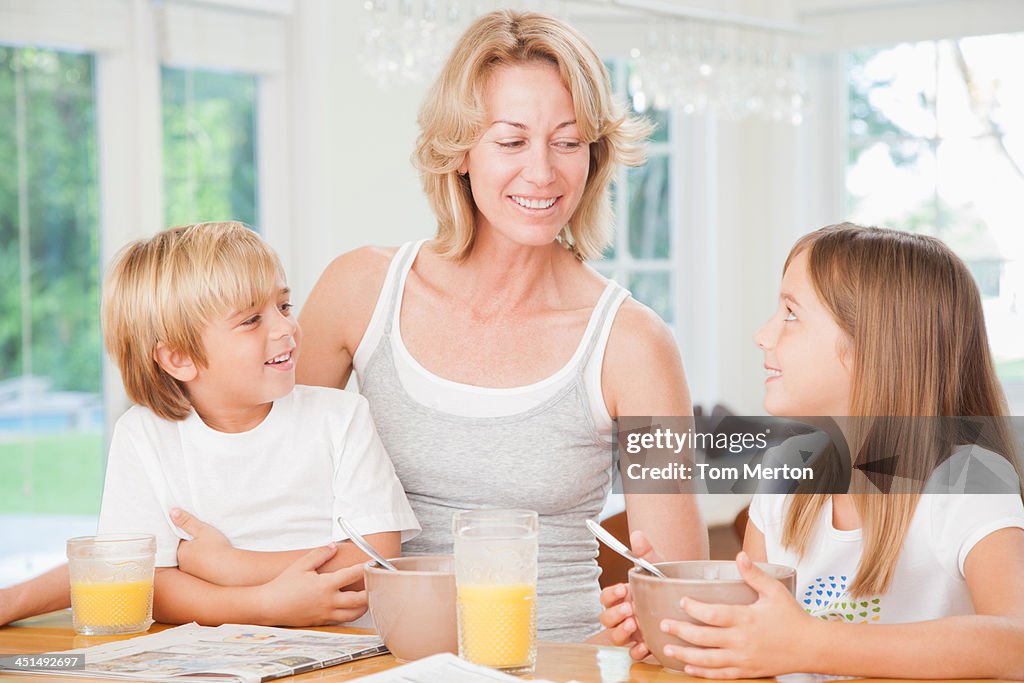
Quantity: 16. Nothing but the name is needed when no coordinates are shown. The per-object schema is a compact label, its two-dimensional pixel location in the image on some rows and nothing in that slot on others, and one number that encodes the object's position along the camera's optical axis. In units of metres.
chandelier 4.55
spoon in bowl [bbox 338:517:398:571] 2.19
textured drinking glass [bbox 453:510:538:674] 2.11
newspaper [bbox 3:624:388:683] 2.13
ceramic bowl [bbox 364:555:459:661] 2.15
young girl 2.33
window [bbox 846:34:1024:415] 6.92
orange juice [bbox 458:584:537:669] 2.11
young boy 2.51
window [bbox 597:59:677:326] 7.40
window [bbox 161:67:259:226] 5.55
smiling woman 2.72
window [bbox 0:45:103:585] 4.98
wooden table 2.12
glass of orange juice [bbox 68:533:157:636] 2.34
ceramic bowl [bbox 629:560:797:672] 2.10
